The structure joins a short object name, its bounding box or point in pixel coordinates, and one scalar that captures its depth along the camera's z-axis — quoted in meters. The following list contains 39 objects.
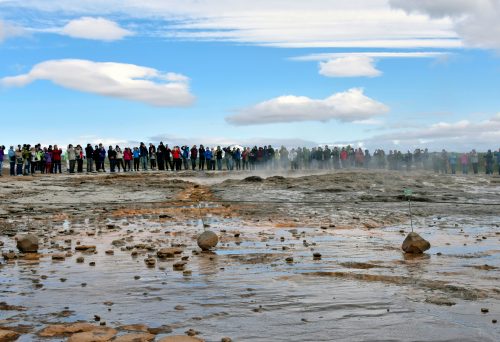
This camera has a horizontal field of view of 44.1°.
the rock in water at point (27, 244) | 10.27
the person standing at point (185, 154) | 40.78
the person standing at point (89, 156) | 35.88
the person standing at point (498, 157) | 41.31
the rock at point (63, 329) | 5.43
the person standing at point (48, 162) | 33.94
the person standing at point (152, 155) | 39.34
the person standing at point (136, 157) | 38.47
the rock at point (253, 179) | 27.59
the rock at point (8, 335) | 5.24
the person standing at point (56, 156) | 34.34
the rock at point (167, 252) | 9.74
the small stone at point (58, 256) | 9.65
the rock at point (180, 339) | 5.09
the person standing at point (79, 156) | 35.25
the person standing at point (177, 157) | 38.72
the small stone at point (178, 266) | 8.62
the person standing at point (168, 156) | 39.16
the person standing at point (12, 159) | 31.77
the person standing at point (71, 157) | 34.84
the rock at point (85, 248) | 10.56
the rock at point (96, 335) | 5.09
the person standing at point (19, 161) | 31.48
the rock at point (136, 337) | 5.18
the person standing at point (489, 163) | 40.84
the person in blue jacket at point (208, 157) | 41.41
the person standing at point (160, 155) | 39.03
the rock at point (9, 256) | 9.69
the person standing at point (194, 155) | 40.56
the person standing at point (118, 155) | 37.03
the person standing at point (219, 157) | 42.25
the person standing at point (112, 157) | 36.44
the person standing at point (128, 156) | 37.66
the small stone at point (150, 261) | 9.01
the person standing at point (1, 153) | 33.01
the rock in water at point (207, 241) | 10.46
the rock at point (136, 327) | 5.59
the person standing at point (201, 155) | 40.94
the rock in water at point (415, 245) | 10.09
